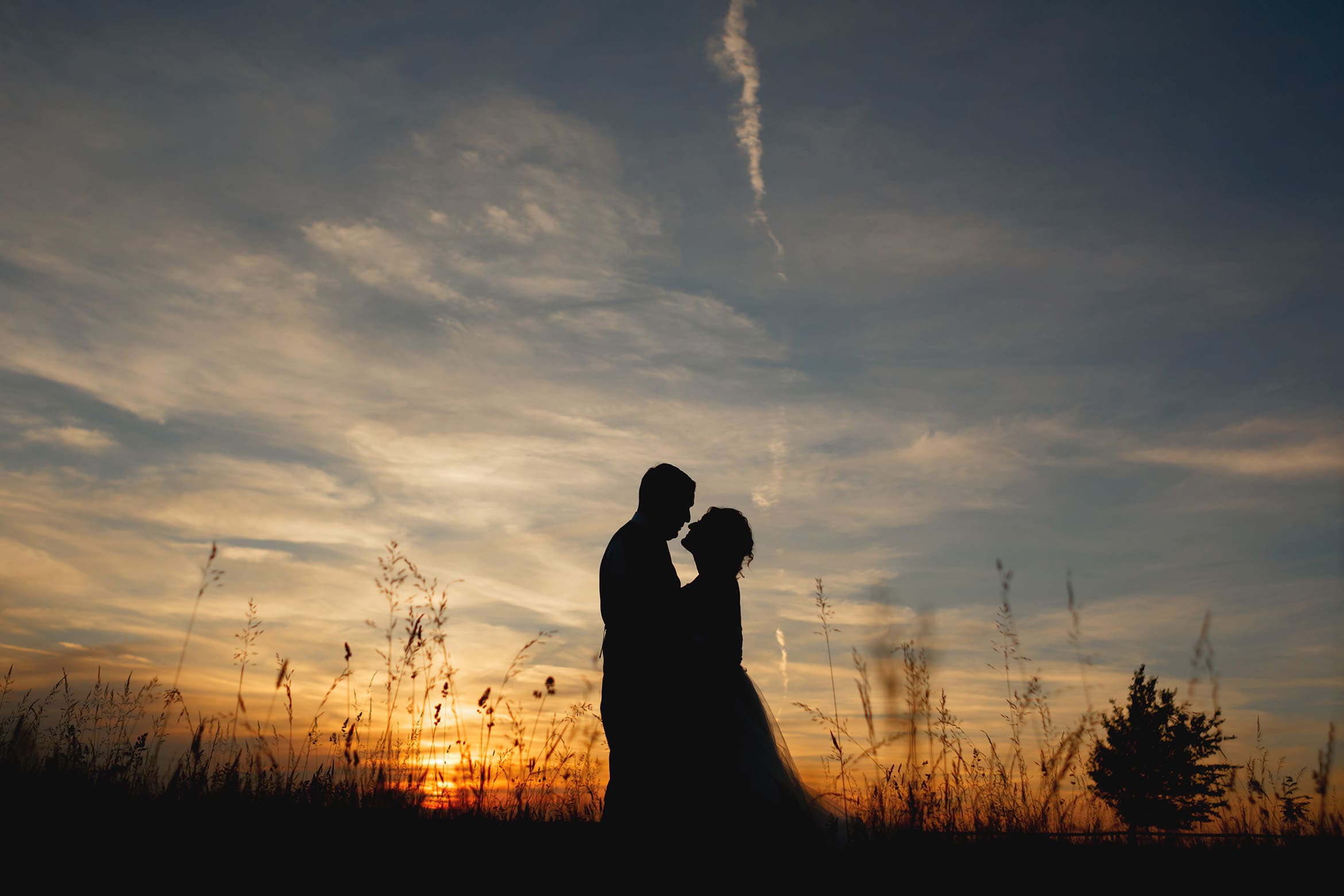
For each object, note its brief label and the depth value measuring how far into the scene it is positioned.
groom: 3.62
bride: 3.55
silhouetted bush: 4.60
